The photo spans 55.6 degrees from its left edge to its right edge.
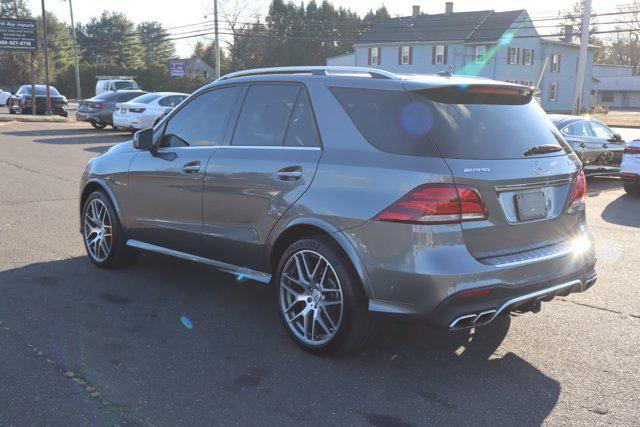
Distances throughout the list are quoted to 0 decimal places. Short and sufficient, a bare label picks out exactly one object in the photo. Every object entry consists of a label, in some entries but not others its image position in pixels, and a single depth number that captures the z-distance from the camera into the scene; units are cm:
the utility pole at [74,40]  4700
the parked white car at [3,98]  4978
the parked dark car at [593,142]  1253
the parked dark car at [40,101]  3356
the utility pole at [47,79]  3247
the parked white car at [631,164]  1064
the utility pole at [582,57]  2427
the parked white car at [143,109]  2080
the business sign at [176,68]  5978
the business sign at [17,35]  3256
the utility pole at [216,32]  3578
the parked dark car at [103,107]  2394
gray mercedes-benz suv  339
